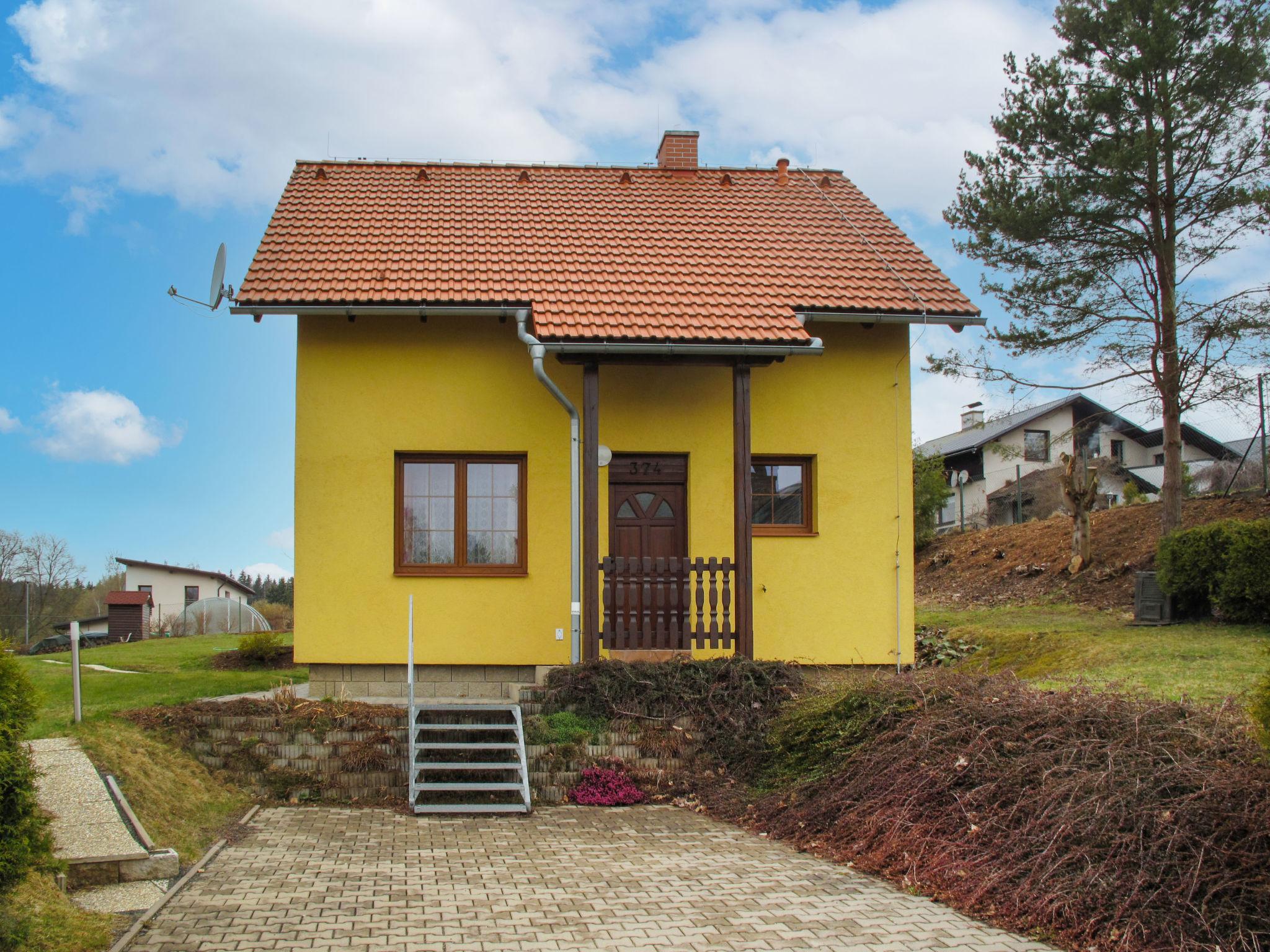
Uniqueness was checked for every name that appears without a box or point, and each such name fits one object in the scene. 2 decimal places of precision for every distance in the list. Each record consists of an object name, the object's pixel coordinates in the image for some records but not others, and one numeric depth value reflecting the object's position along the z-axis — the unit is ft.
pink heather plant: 31.76
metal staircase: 30.63
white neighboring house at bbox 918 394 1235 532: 120.06
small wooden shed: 107.24
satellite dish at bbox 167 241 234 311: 39.22
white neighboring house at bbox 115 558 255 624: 157.89
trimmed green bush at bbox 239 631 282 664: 53.72
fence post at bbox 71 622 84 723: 32.81
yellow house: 37.91
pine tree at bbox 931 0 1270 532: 57.62
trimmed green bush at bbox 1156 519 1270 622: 46.44
